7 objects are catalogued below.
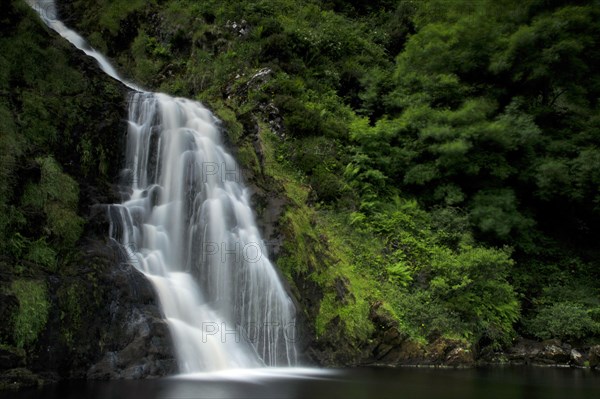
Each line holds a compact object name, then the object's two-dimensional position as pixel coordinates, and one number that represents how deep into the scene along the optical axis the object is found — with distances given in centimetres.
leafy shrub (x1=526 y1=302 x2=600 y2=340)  1309
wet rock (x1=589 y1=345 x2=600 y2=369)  1223
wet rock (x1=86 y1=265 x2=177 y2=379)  802
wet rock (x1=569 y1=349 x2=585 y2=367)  1245
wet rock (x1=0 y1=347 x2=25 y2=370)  714
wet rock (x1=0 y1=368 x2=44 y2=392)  699
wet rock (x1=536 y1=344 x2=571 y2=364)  1270
